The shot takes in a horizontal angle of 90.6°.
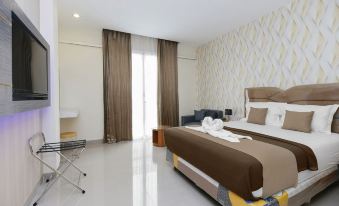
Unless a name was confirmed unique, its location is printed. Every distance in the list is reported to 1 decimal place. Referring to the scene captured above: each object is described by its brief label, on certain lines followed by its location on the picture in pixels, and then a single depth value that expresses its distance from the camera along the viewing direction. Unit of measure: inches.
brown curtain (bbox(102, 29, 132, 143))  167.8
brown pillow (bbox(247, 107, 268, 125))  119.3
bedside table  158.2
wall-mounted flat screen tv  52.0
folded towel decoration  81.2
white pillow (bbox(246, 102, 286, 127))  112.3
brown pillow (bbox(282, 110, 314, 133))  92.0
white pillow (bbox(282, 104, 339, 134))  90.8
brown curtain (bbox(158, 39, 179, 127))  193.8
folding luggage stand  76.3
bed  55.4
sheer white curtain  183.3
